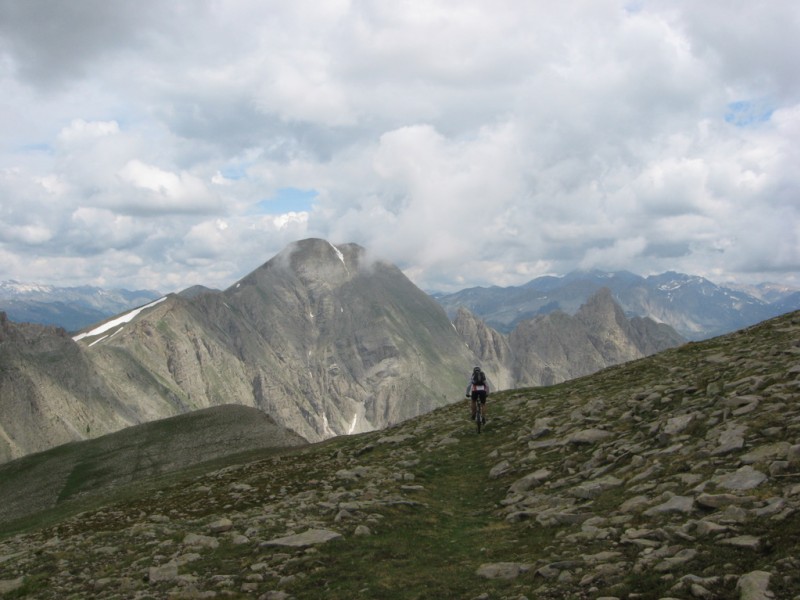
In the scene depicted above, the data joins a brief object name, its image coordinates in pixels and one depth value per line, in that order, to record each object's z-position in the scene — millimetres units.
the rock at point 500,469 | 26375
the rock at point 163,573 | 16562
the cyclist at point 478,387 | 36656
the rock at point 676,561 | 12023
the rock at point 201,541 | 19438
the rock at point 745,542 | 11805
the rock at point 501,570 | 14480
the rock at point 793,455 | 15078
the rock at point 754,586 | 9969
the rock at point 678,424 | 22109
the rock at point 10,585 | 17219
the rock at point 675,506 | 15117
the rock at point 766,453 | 16156
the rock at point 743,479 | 14922
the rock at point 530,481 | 23203
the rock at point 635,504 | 16391
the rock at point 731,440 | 18031
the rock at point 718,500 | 14154
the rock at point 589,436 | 25672
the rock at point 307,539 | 18375
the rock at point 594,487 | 19500
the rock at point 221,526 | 21312
